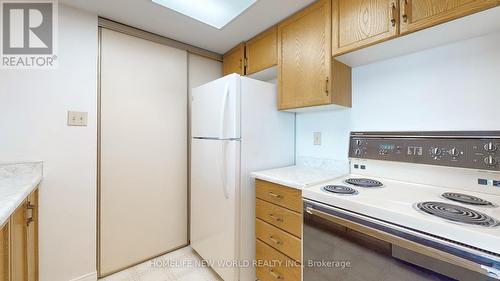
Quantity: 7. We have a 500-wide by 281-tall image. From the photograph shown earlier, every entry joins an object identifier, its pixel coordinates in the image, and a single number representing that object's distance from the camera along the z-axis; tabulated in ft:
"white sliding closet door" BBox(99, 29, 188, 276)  5.80
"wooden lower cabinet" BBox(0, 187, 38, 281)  2.77
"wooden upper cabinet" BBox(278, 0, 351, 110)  4.66
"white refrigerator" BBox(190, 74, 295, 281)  5.09
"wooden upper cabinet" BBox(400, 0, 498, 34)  2.96
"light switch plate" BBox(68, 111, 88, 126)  5.18
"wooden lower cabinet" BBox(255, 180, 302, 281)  4.18
